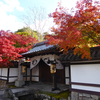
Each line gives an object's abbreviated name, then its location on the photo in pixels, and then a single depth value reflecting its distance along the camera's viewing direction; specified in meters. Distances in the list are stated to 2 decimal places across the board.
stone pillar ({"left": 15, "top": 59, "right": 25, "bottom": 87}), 10.80
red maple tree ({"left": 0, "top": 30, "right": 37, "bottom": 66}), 9.32
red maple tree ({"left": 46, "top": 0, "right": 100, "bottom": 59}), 4.83
